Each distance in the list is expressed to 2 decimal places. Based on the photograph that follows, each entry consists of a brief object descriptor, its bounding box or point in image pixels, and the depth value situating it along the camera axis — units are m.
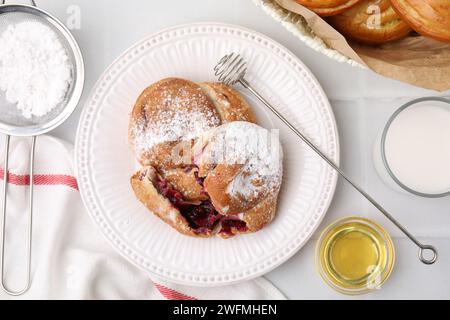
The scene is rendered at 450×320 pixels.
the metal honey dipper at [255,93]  1.05
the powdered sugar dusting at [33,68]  1.08
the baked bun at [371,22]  0.92
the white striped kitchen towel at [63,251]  1.12
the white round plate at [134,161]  1.06
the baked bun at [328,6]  0.88
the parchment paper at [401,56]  0.89
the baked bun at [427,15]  0.84
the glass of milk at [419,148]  1.03
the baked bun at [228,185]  1.01
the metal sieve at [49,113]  1.08
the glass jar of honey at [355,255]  1.07
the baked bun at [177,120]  1.03
